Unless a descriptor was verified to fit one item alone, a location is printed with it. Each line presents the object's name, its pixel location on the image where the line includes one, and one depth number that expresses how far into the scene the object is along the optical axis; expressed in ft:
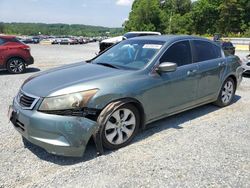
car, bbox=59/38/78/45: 123.27
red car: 24.79
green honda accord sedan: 8.29
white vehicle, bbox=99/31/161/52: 40.98
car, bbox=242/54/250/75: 22.95
